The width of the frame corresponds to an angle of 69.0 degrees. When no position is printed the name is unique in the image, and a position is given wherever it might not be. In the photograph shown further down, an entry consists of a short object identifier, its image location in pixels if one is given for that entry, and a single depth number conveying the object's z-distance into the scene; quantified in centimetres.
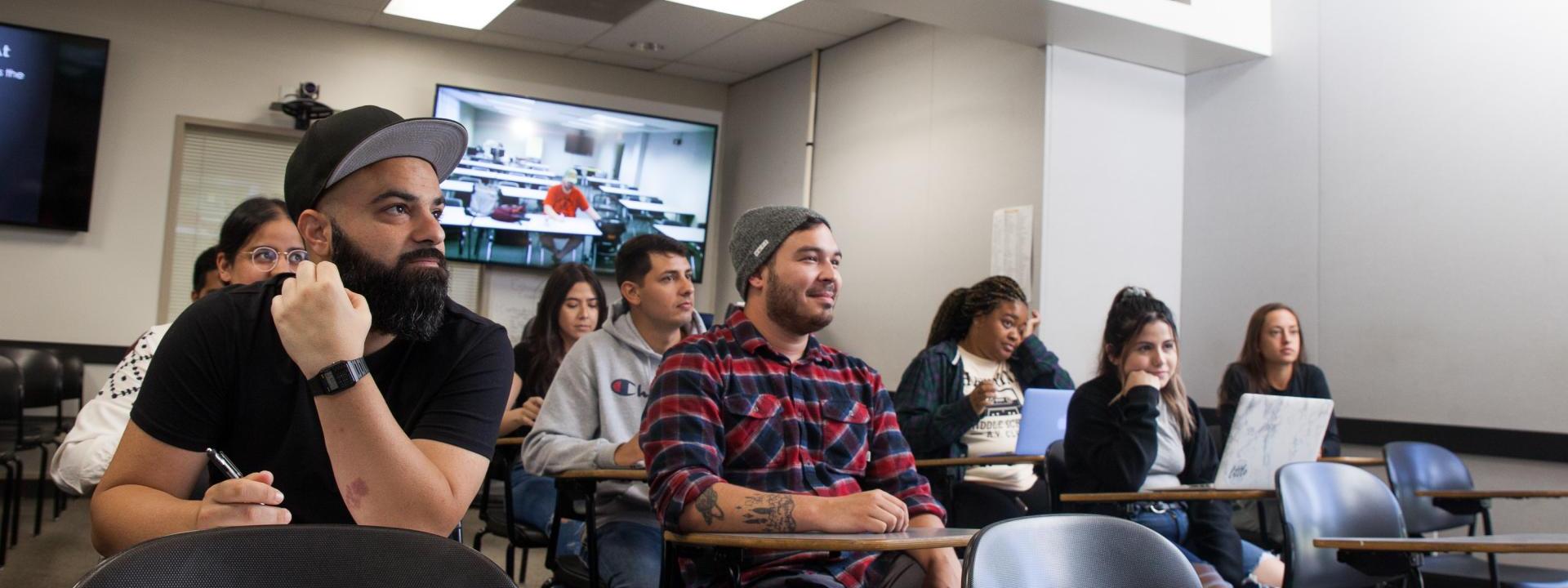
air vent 608
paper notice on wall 504
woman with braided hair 378
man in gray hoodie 266
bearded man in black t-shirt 132
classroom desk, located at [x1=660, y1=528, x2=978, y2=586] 174
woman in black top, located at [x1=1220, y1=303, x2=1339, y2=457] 448
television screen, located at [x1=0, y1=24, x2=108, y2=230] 579
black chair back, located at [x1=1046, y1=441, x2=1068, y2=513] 324
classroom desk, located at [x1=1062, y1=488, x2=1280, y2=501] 276
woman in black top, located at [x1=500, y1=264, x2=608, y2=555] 396
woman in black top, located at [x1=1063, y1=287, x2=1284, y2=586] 292
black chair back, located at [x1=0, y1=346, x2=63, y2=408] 550
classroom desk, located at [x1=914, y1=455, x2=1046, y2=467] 342
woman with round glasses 205
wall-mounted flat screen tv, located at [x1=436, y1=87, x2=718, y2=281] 663
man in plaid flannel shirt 201
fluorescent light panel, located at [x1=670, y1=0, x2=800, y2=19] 566
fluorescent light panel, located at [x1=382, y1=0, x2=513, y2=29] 600
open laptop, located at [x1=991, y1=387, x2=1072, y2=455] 372
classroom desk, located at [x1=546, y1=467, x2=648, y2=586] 250
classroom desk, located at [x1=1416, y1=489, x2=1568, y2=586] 355
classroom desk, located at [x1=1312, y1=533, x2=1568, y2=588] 221
